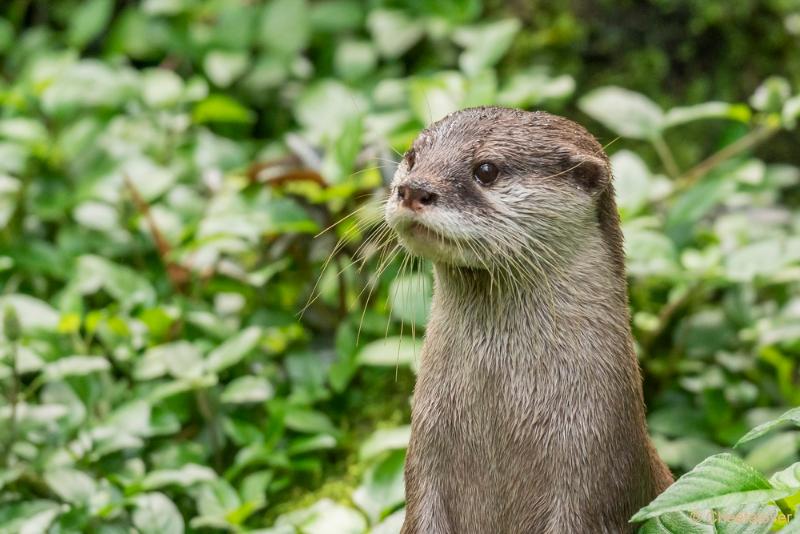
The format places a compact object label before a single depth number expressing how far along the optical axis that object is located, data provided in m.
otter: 5.18
